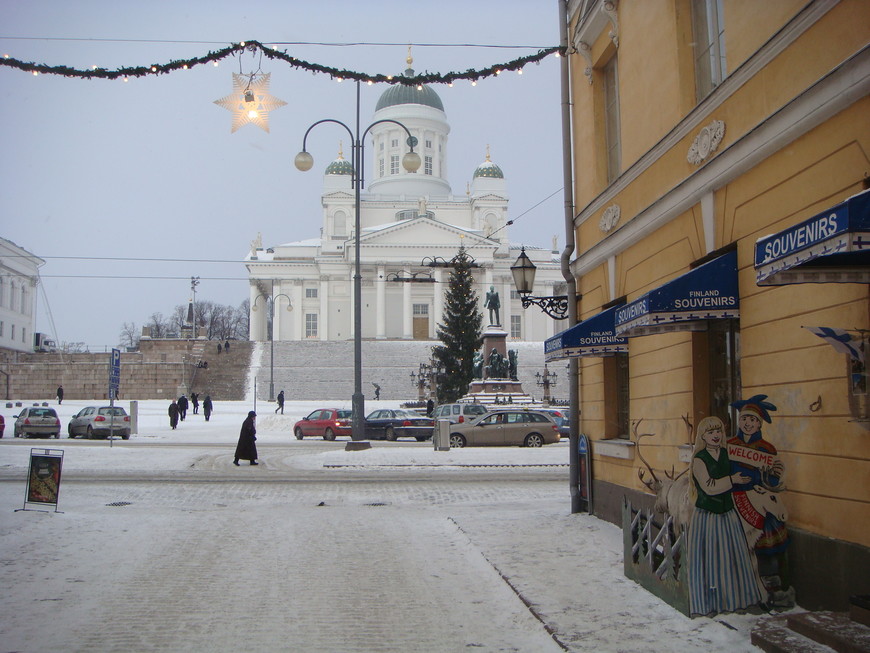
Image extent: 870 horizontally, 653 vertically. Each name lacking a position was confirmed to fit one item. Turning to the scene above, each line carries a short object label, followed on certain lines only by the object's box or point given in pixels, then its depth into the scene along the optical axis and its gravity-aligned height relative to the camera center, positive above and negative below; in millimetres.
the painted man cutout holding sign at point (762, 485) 6441 -572
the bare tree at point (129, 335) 142500 +13732
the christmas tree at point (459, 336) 51406 +4880
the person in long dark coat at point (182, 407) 44888 +475
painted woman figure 6227 -925
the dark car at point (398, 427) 34312 -457
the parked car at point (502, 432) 27688 -537
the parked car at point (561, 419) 35344 -161
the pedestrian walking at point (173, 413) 39344 +139
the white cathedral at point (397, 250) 92250 +18322
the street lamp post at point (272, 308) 60547 +10427
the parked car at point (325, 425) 35531 -384
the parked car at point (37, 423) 32875 -259
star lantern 11875 +4376
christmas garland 10625 +4601
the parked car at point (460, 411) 32750 +169
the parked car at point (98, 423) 33406 -265
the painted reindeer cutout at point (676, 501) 6529 -690
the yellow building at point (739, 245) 5801 +1570
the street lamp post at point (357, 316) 24344 +2910
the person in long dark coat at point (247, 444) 22172 -730
